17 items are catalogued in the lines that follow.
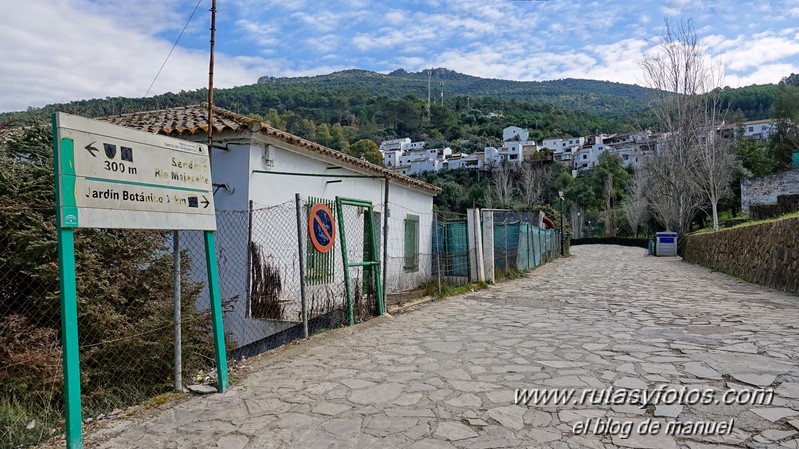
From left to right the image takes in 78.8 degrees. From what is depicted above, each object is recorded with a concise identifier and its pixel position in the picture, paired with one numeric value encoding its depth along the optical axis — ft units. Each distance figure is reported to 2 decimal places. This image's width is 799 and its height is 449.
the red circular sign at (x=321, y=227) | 23.18
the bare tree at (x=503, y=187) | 153.06
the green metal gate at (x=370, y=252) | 23.40
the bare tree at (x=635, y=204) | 145.28
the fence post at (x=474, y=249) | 39.58
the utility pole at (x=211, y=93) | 22.51
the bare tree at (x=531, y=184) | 162.45
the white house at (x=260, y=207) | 26.03
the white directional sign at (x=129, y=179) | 9.66
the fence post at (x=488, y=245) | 41.01
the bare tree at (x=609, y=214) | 175.22
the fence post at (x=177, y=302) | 13.36
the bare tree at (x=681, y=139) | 83.46
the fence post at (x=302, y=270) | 19.85
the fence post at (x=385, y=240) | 24.52
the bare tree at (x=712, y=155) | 79.82
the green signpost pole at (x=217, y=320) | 13.48
